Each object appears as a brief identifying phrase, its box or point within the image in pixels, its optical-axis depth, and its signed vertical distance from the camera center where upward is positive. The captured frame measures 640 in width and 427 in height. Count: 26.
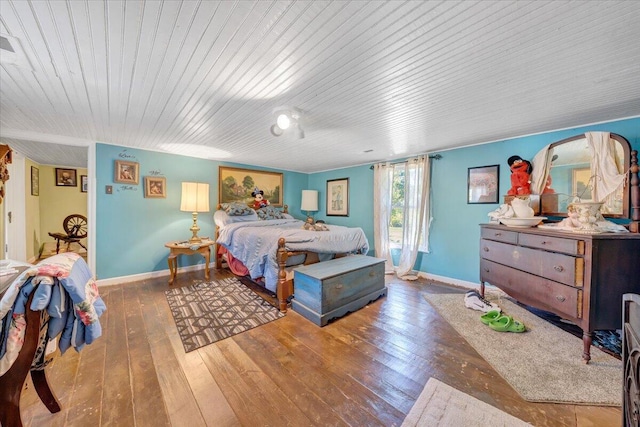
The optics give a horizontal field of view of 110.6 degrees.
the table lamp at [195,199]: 3.54 +0.11
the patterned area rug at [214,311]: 2.07 -1.18
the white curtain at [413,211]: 3.67 -0.03
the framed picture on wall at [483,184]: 3.08 +0.38
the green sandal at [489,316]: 2.28 -1.11
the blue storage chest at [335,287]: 2.29 -0.89
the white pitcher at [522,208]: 2.38 +0.03
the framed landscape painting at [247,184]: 4.40 +0.48
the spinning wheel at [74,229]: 4.95 -0.59
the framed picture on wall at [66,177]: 5.25 +0.65
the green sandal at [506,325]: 2.13 -1.11
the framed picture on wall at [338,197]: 5.04 +0.27
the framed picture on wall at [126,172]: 3.38 +0.51
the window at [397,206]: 4.09 +0.06
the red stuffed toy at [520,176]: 2.71 +0.43
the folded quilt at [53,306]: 0.98 -0.48
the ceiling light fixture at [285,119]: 2.09 +0.88
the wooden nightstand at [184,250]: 3.38 -0.69
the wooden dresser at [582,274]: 1.69 -0.51
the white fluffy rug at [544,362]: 1.42 -1.16
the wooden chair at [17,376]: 1.00 -0.79
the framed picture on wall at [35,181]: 4.53 +0.49
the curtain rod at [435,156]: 3.59 +0.87
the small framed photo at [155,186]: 3.61 +0.32
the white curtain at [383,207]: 4.19 +0.04
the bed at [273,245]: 2.64 -0.51
